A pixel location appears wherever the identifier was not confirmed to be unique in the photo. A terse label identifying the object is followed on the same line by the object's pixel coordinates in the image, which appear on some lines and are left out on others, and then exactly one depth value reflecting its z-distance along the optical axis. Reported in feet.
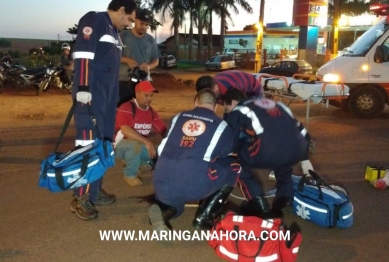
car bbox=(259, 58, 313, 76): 84.06
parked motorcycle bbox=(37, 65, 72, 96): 51.16
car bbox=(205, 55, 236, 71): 122.72
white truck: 37.63
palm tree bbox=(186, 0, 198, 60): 158.30
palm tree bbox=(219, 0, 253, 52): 157.38
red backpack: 11.67
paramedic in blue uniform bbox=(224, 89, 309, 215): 14.33
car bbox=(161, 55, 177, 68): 134.82
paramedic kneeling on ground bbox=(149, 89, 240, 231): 12.97
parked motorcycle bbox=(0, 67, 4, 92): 51.46
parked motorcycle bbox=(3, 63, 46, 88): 52.11
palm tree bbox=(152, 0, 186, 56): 159.02
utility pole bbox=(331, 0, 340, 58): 107.65
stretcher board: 26.20
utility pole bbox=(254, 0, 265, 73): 107.34
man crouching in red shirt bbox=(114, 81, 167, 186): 18.58
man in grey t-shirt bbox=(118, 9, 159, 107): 20.29
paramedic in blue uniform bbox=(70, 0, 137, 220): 14.53
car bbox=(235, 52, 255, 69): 134.90
